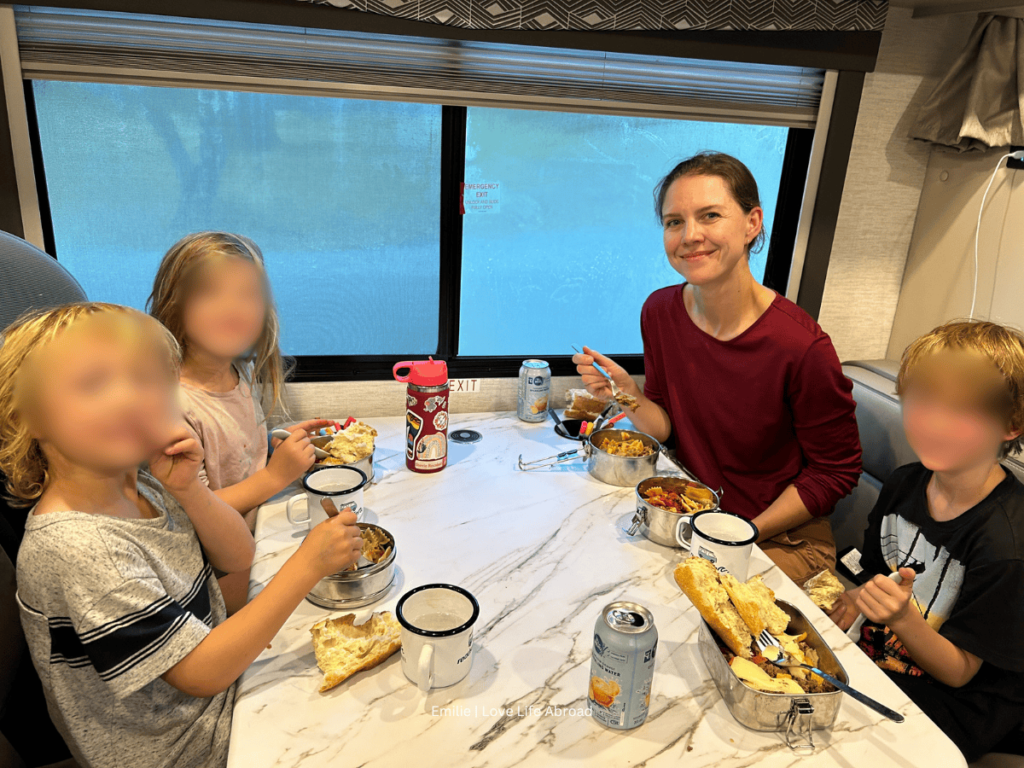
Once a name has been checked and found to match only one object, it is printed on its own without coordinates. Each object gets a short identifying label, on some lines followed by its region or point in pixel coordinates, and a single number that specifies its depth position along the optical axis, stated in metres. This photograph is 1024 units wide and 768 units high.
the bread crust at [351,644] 0.88
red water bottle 1.40
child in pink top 1.25
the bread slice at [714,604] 0.89
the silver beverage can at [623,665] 0.78
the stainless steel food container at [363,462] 1.38
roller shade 1.47
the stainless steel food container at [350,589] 1.01
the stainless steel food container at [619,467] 1.43
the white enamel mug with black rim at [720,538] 1.04
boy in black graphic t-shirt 1.01
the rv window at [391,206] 1.65
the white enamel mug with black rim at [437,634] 0.84
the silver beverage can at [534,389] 1.79
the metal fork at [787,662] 0.81
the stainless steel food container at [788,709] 0.81
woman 1.50
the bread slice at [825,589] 1.25
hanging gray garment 1.77
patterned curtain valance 1.54
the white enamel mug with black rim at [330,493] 1.13
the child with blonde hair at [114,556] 0.78
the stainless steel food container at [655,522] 1.19
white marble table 0.80
